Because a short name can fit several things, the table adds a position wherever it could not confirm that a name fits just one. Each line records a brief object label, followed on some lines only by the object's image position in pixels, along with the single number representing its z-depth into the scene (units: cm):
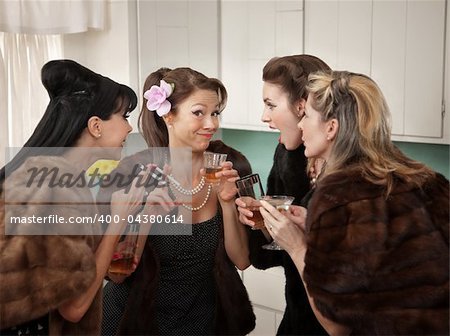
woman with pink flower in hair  200
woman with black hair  161
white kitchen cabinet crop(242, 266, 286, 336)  293
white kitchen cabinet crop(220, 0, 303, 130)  286
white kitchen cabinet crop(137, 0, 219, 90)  291
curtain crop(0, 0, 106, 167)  258
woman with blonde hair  156
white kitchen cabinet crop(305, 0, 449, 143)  240
